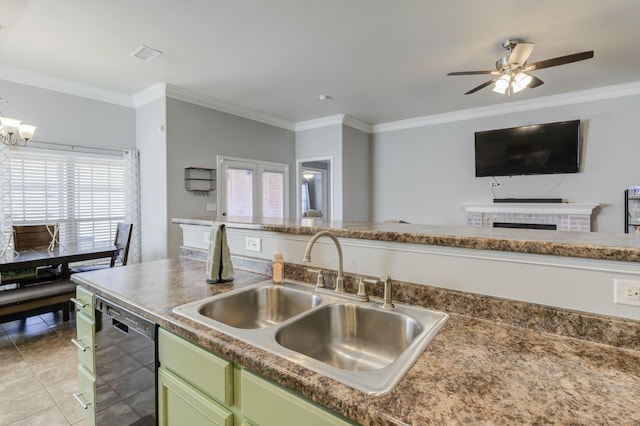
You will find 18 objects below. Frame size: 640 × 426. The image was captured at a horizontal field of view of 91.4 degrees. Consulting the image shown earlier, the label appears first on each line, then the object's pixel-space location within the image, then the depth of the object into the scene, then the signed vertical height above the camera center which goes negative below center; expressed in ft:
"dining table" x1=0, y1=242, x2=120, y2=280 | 9.26 -1.48
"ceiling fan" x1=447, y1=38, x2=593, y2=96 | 8.64 +4.09
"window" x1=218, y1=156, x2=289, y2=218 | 15.92 +1.14
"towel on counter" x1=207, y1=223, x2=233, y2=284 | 5.37 -0.88
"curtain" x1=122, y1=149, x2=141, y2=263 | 14.30 +0.62
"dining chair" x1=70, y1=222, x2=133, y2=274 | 12.11 -1.43
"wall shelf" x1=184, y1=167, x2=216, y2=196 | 14.11 +1.33
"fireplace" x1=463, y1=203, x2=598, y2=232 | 13.67 -0.47
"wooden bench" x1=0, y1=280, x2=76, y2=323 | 9.07 -2.73
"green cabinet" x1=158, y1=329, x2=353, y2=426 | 2.66 -1.86
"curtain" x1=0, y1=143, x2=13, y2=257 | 11.23 +0.49
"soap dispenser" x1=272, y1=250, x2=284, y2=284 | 5.35 -1.04
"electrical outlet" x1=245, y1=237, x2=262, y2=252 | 6.24 -0.72
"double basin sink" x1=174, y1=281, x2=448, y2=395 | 3.29 -1.47
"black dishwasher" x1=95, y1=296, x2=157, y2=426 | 4.17 -2.25
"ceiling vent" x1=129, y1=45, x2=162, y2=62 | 10.10 +5.19
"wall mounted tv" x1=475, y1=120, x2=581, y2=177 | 14.05 +2.65
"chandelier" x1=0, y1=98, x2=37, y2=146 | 9.91 +2.67
